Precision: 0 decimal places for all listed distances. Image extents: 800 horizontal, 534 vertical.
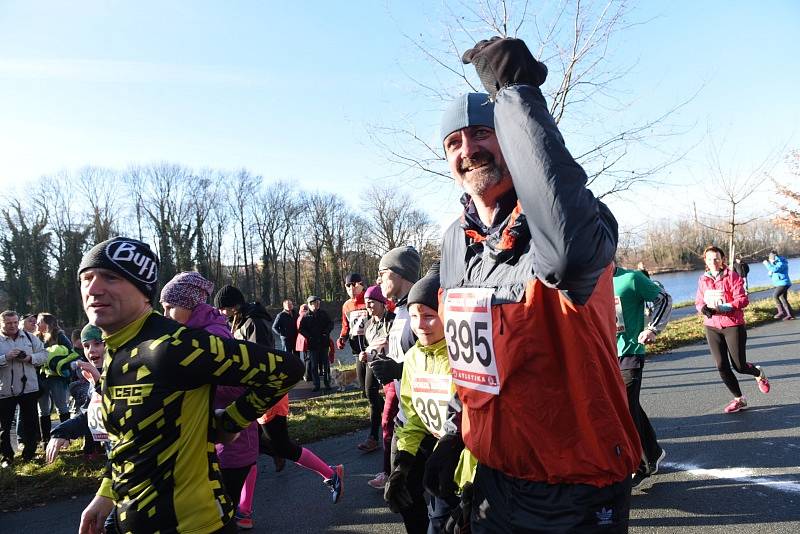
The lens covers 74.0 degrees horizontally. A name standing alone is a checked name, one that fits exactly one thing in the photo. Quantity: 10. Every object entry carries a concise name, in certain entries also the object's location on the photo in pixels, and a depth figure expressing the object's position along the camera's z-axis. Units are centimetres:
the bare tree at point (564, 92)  827
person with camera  674
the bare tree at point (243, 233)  5816
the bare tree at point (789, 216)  2531
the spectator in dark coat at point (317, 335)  1189
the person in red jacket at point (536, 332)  124
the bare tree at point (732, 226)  1705
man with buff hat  212
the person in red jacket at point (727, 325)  641
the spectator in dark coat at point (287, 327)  1315
